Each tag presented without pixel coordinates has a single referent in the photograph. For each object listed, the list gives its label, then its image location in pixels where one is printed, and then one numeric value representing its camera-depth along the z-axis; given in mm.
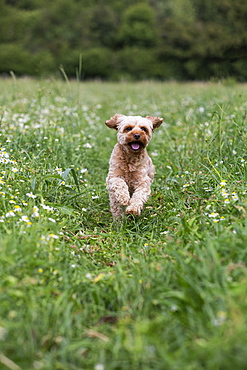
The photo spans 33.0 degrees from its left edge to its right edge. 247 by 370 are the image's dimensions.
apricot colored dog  3648
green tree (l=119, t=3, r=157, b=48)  32188
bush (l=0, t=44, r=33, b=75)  28969
